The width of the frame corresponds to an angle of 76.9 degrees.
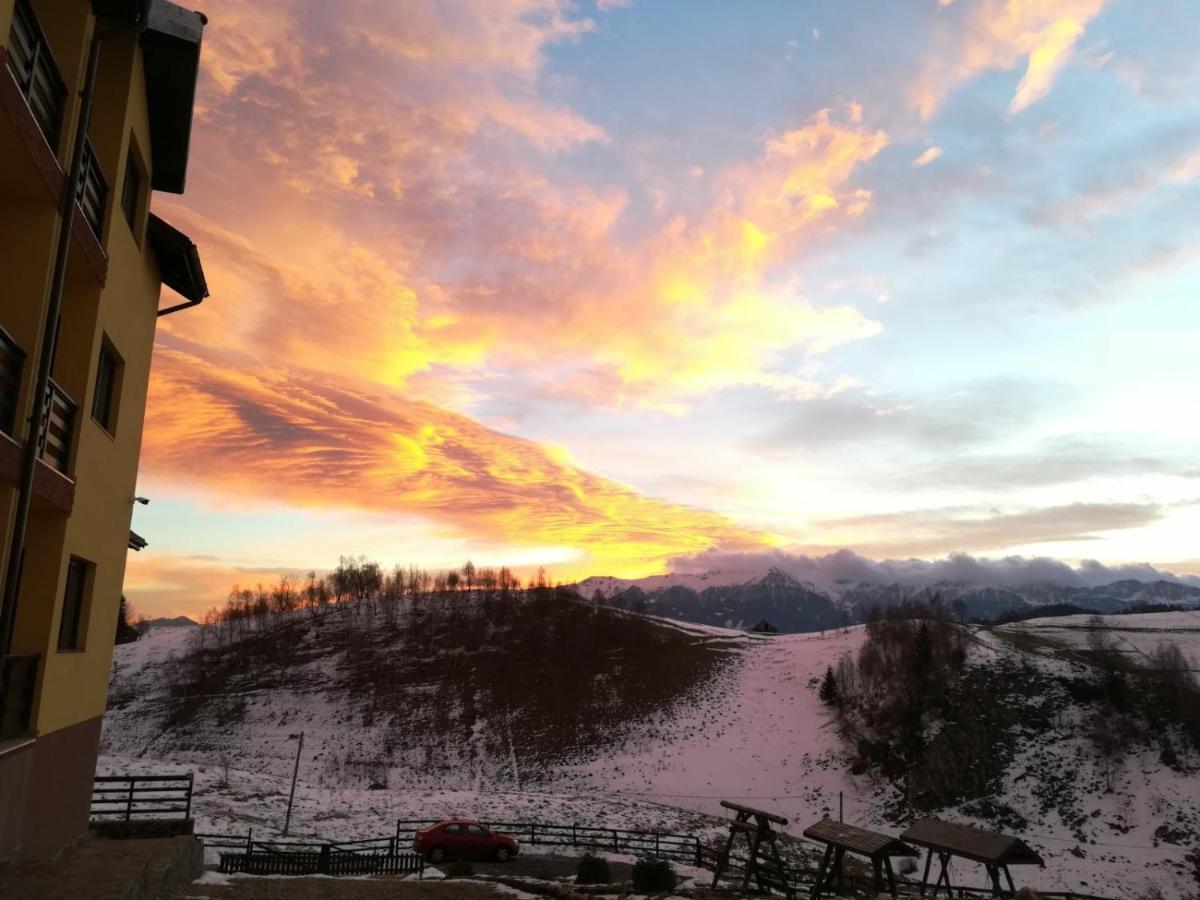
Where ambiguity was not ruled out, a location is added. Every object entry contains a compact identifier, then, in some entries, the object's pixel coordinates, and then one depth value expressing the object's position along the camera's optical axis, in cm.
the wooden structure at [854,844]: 1989
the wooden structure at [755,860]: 2195
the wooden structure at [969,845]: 2047
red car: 2908
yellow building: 970
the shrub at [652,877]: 2253
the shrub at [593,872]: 2436
